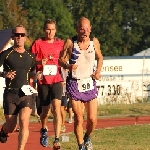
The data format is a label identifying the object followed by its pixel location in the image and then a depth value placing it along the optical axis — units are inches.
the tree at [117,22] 3828.7
